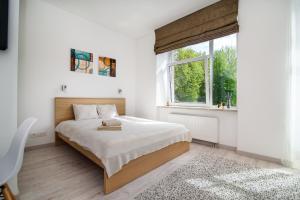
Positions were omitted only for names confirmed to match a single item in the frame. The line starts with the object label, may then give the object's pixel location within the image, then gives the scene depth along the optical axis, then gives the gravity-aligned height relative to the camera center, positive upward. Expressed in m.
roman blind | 2.61 +1.51
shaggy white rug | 1.47 -0.96
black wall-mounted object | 1.34 +0.70
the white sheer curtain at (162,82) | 4.00 +0.48
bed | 1.57 -0.58
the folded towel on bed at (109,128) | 2.09 -0.42
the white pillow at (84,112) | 2.99 -0.27
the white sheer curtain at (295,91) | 2.02 +0.13
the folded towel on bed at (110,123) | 2.21 -0.36
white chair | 1.08 -0.47
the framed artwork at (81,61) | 3.16 +0.84
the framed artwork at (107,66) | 3.63 +0.85
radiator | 2.88 -0.54
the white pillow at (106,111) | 3.32 -0.29
